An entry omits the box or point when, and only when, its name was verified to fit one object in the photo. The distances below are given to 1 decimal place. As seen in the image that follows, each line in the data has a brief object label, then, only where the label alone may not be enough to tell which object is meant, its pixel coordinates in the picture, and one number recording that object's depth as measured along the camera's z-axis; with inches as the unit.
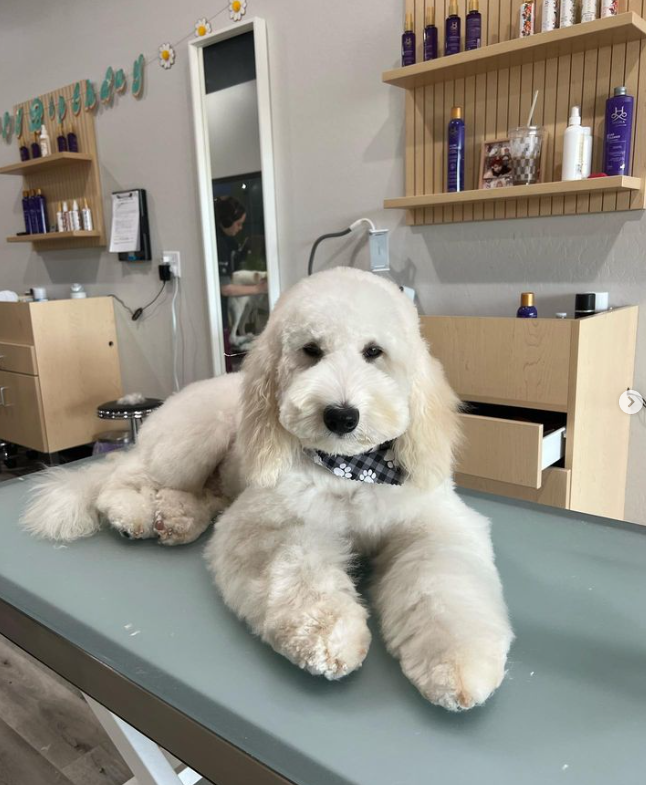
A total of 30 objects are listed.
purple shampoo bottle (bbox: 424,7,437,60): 79.8
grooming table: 22.9
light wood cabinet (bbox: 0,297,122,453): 129.9
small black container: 72.4
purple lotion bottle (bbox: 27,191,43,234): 151.0
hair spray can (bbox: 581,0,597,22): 67.6
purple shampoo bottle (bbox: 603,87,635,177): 68.8
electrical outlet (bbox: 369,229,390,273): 94.0
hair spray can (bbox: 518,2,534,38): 72.2
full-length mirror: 105.3
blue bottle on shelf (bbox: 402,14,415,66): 81.0
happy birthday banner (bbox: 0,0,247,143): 110.0
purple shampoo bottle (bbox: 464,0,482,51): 75.8
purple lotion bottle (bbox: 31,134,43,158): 149.1
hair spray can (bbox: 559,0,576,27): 68.7
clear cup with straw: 75.4
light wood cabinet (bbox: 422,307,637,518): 65.6
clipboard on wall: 130.6
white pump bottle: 71.0
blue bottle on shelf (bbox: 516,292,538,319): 73.4
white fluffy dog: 26.7
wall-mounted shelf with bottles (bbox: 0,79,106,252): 139.3
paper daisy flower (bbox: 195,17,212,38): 109.4
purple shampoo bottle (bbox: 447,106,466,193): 79.8
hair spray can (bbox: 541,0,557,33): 70.1
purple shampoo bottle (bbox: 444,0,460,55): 76.8
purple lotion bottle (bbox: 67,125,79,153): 141.8
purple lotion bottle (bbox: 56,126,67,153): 143.0
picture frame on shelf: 78.2
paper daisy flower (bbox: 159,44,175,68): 117.0
